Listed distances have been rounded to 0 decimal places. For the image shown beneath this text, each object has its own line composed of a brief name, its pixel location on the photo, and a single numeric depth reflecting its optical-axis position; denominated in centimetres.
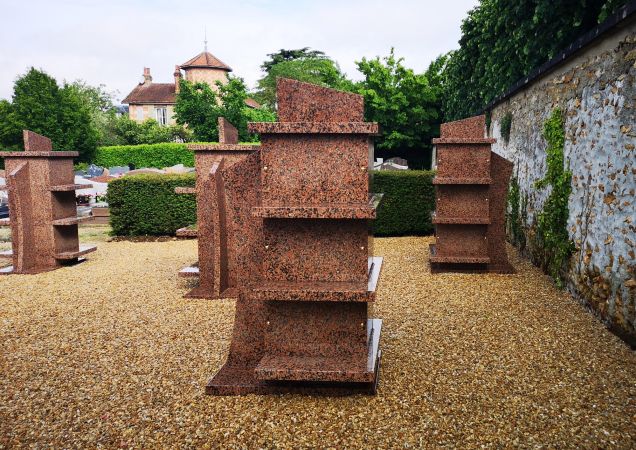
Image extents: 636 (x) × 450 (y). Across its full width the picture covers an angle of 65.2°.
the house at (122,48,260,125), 5088
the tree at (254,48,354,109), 4178
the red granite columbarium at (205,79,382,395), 370
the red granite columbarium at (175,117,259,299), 686
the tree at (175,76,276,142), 3234
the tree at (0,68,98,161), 3120
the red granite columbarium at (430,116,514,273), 824
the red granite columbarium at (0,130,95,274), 855
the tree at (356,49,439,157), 2269
